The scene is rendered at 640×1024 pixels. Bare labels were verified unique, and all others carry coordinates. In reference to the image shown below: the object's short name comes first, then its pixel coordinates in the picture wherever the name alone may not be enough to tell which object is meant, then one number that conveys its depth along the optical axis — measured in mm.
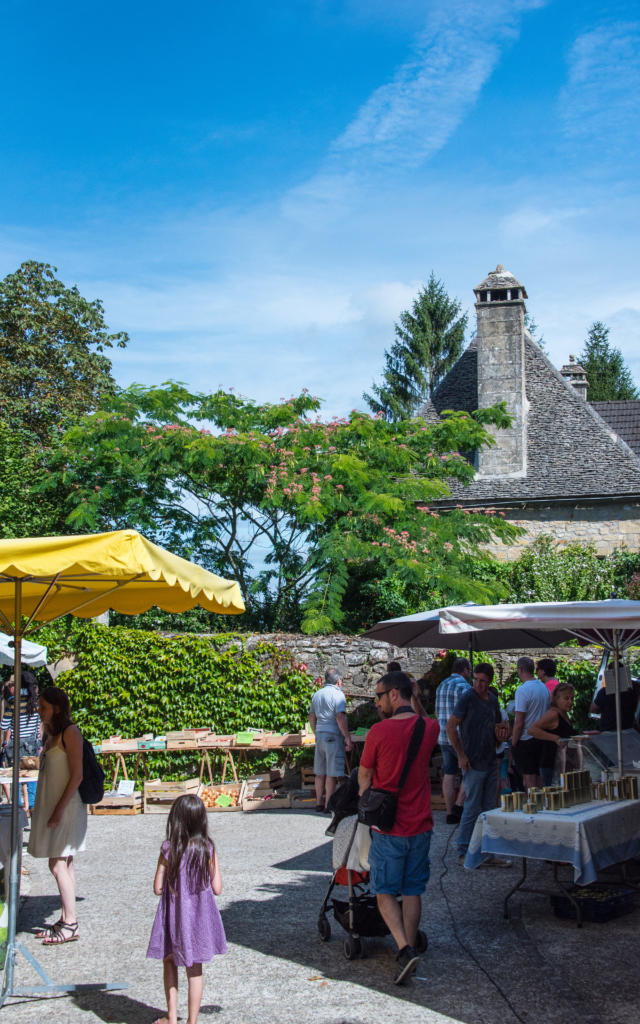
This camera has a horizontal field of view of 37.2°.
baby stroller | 5793
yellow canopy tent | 4750
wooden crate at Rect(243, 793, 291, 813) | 11773
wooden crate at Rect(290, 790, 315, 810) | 11945
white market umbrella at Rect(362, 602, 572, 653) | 10391
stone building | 21516
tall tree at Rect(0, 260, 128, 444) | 26641
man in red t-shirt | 5473
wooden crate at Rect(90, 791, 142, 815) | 11836
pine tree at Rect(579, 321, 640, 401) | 45688
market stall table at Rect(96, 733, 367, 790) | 12539
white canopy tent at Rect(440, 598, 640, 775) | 6645
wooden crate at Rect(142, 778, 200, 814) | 11773
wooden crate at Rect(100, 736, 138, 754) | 12547
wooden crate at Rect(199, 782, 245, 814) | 12038
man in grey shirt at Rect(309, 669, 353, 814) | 10883
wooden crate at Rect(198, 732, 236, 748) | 12641
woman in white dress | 6121
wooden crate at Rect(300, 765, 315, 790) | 12469
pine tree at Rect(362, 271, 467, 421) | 41562
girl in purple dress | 4562
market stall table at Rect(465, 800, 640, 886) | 6102
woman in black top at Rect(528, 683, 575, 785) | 8656
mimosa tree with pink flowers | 15938
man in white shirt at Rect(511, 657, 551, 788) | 8961
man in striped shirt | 10141
